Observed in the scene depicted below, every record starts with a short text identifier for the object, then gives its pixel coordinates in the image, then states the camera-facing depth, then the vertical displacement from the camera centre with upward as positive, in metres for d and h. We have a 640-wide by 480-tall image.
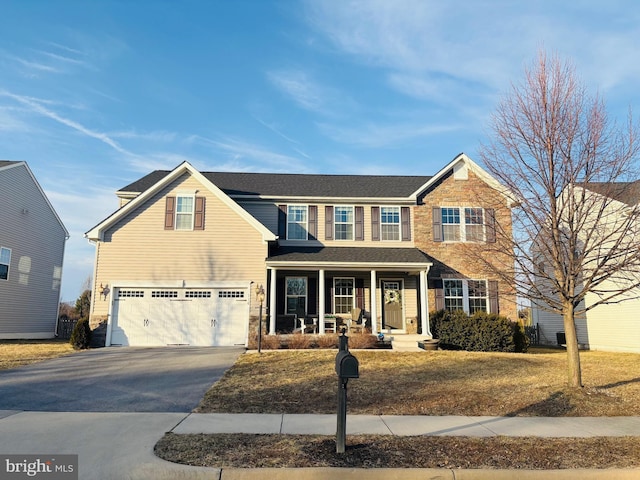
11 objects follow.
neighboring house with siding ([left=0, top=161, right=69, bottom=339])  21.56 +2.70
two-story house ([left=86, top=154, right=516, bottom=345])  17.78 +2.05
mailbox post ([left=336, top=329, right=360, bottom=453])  5.58 -0.85
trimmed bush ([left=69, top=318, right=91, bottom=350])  16.50 -1.06
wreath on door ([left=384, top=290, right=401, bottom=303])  19.86 +0.64
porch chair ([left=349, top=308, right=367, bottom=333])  18.02 -0.43
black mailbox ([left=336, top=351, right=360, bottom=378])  5.60 -0.70
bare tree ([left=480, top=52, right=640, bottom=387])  9.42 +2.38
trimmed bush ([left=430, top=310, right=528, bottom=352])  16.41 -0.84
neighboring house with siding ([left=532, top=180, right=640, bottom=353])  18.36 -0.63
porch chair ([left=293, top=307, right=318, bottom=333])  18.02 -0.46
